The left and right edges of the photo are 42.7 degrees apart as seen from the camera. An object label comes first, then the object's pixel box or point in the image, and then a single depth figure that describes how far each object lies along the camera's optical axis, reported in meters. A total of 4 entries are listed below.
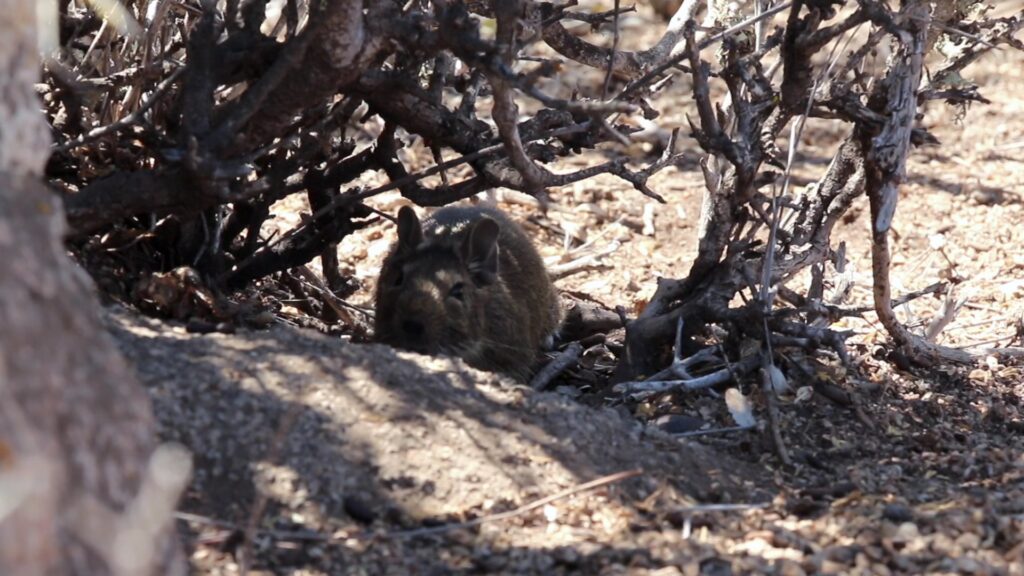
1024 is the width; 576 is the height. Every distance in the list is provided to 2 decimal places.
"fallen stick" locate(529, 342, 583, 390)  6.14
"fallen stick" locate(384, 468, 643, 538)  3.72
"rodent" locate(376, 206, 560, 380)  6.12
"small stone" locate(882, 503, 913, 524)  4.00
